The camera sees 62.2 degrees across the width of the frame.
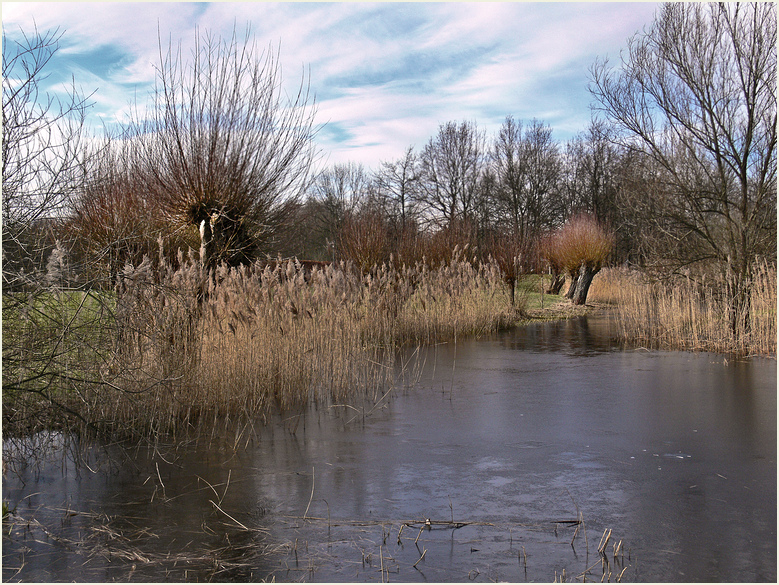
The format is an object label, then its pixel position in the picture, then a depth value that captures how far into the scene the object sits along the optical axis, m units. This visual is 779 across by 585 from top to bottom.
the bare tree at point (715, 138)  9.71
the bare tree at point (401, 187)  37.81
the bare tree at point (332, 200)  41.84
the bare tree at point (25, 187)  4.57
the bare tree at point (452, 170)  36.56
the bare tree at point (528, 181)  35.31
